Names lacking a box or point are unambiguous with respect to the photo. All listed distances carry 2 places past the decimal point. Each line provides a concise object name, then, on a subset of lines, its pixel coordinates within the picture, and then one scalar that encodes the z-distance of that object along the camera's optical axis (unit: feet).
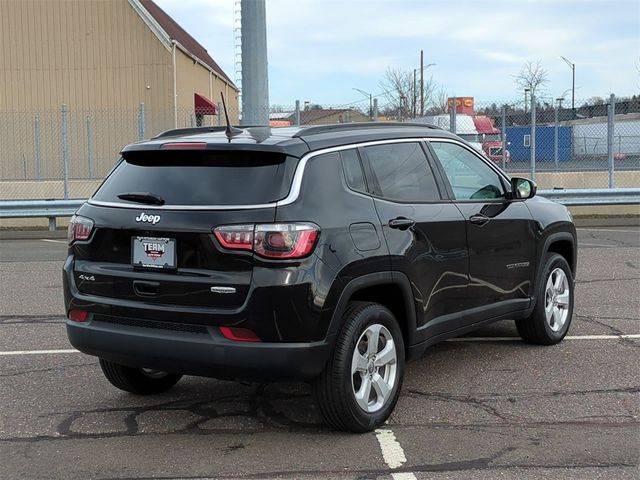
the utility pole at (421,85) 135.23
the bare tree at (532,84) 160.43
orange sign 75.43
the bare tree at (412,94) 125.28
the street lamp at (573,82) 192.00
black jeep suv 13.43
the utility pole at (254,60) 43.45
